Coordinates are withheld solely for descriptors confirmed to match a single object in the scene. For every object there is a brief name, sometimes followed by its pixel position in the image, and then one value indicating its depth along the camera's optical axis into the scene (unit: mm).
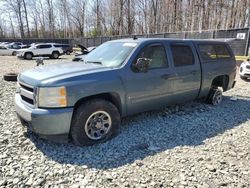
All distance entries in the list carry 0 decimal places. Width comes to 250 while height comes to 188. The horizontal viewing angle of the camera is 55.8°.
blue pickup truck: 3465
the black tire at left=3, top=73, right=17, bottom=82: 9516
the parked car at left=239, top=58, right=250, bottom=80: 9773
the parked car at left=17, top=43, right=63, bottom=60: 22750
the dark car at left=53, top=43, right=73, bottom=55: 24670
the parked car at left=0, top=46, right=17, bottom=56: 28578
